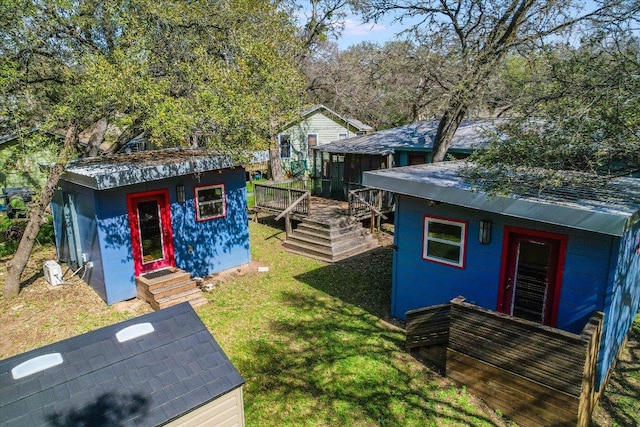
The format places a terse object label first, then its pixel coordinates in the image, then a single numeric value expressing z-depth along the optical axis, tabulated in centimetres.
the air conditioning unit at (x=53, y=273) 1021
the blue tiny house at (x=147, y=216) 921
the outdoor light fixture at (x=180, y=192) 1040
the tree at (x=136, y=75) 956
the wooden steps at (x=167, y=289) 928
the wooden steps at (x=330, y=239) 1326
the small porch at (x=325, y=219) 1348
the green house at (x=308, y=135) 2667
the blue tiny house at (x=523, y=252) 597
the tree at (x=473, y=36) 1141
